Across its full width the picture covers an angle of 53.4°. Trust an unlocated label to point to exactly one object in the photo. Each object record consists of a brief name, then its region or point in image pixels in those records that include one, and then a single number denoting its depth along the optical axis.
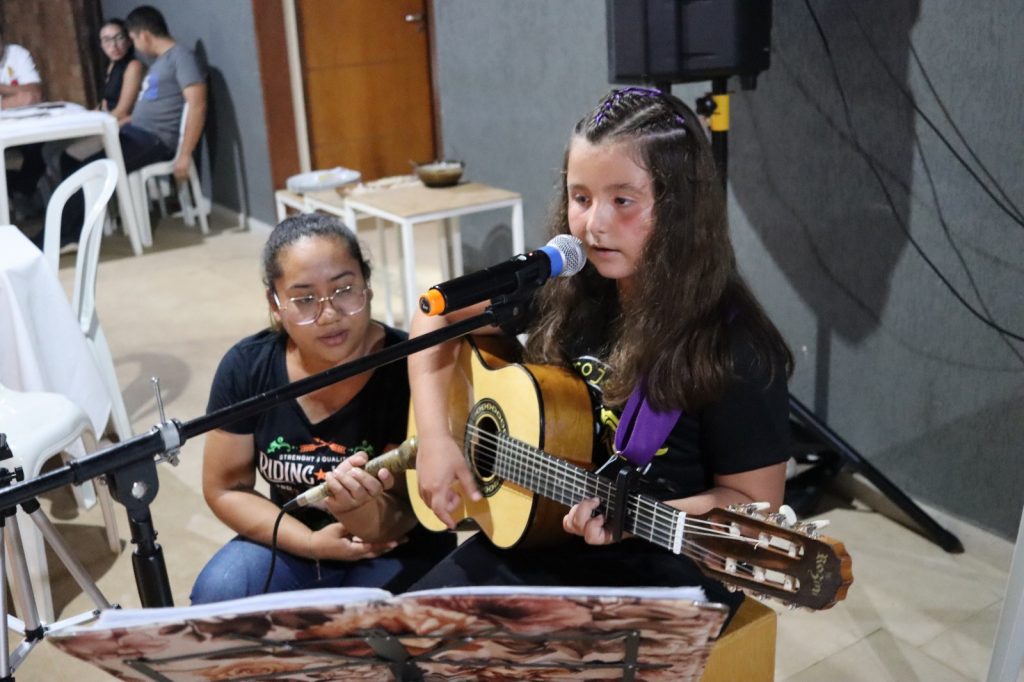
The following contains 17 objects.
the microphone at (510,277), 1.01
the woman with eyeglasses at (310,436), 1.63
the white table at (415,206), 3.24
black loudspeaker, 2.07
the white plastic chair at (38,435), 1.99
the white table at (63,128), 4.52
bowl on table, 3.52
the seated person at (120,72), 5.64
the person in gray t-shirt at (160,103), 5.31
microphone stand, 0.95
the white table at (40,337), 2.34
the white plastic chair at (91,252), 2.70
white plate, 3.90
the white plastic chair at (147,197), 5.35
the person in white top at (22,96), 5.57
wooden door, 5.38
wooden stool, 1.36
